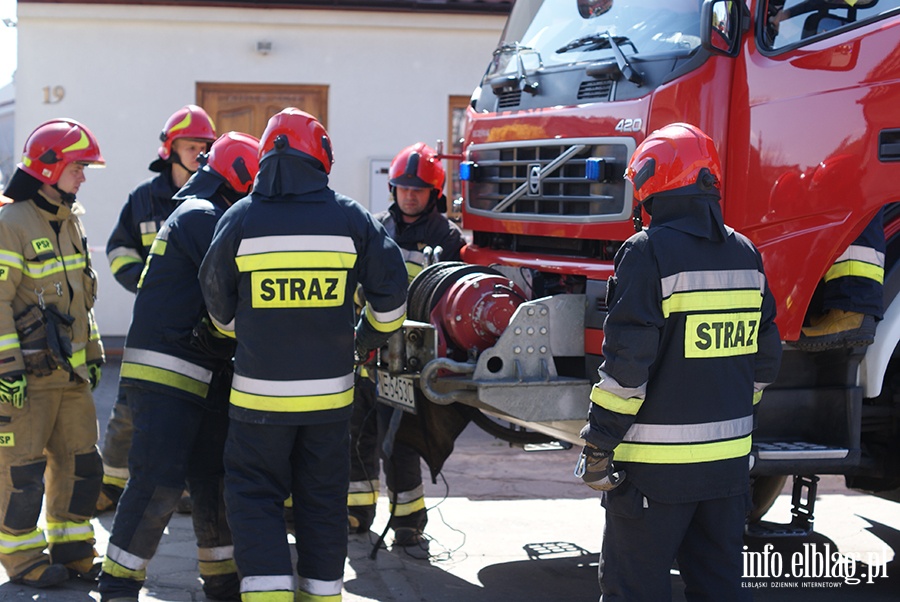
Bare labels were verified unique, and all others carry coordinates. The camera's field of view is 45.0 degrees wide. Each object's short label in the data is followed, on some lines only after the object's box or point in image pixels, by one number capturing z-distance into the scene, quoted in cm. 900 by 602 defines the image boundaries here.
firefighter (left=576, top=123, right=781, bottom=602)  357
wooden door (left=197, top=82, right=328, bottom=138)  1094
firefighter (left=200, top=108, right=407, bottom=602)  411
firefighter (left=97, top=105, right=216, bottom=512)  587
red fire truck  437
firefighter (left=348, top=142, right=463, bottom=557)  559
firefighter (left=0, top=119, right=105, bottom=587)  480
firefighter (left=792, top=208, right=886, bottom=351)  435
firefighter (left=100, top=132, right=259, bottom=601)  441
